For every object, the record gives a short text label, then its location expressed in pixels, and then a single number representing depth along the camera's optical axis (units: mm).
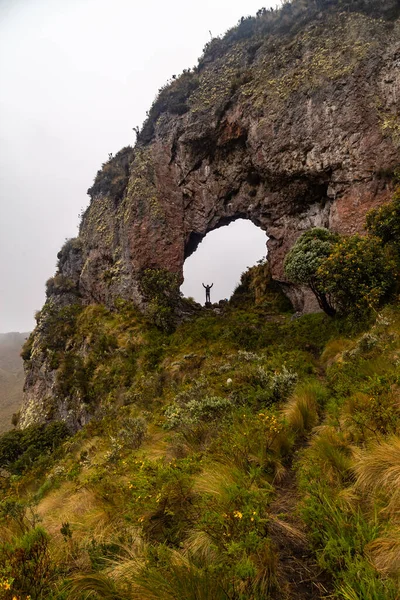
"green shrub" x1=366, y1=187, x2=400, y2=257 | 12250
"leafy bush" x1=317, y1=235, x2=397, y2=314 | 11484
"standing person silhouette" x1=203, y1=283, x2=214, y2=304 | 35469
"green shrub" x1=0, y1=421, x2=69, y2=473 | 17906
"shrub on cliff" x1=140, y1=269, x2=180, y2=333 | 21297
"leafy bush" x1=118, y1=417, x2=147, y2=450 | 8070
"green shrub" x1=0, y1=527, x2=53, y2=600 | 2365
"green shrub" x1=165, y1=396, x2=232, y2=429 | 6930
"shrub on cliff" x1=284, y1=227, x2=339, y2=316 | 14445
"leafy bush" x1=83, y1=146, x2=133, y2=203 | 30109
